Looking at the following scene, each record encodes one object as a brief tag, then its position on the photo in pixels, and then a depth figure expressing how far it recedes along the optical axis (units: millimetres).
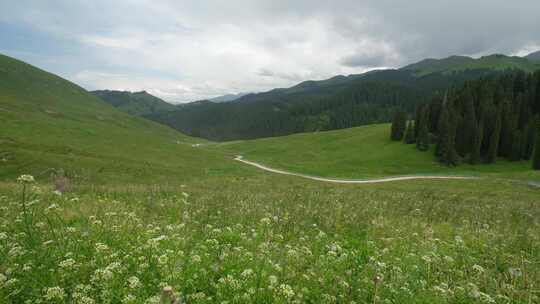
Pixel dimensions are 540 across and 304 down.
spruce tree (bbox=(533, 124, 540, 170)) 61875
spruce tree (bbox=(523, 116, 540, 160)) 74188
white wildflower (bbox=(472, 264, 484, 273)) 5197
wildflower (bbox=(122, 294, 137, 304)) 3085
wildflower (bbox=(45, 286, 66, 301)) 2980
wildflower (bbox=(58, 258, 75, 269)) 3463
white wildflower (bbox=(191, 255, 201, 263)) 4111
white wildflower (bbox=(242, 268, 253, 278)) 3801
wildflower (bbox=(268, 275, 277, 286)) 3686
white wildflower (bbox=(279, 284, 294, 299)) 3389
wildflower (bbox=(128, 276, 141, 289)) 3229
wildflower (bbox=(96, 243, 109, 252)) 4060
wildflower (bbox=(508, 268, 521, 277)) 5028
